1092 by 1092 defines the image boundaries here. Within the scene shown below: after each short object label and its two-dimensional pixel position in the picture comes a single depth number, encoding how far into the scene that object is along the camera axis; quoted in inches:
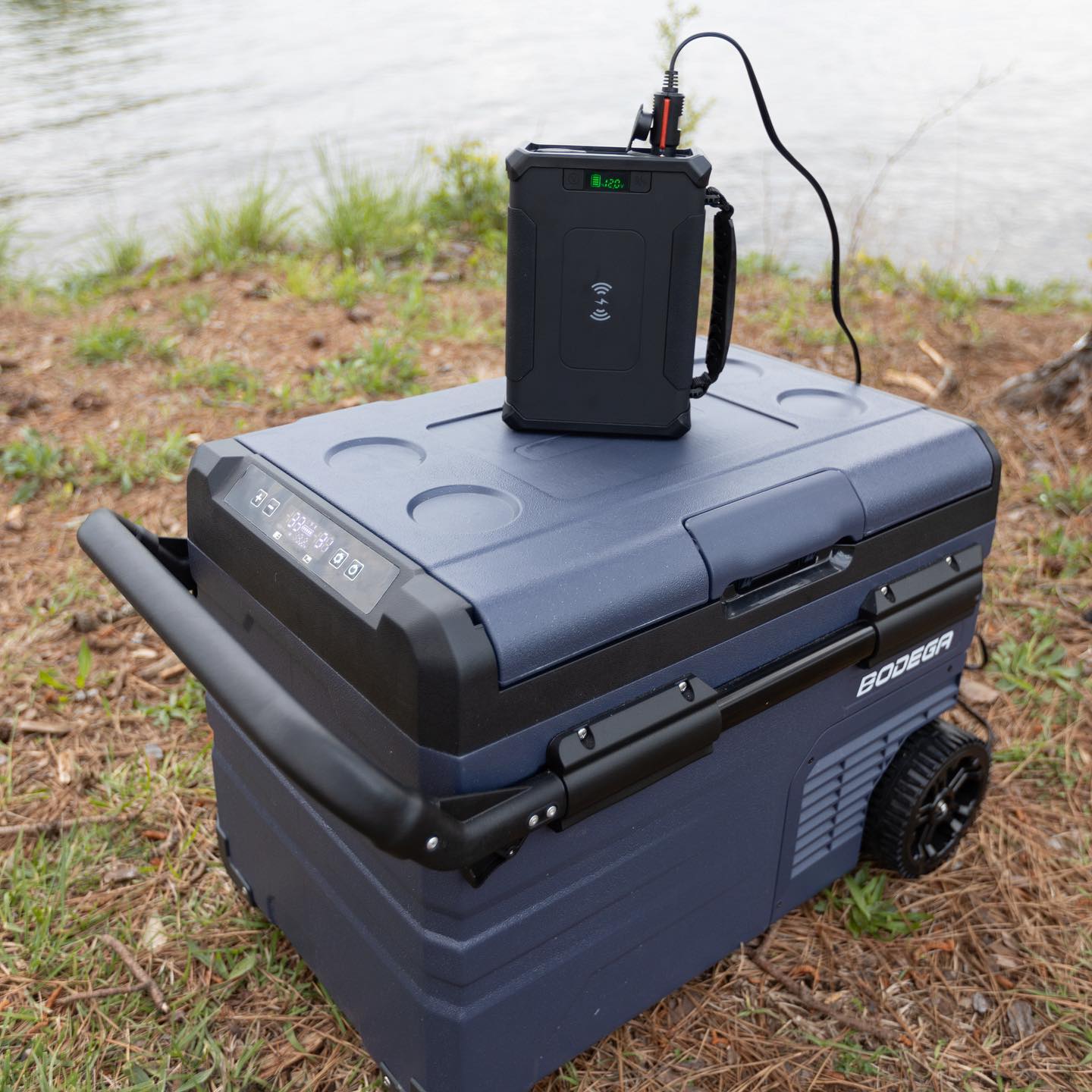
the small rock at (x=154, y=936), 61.9
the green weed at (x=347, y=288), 150.3
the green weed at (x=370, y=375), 123.1
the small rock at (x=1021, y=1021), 57.7
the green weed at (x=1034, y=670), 80.9
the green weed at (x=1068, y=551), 93.0
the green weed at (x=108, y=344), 136.1
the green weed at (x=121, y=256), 183.9
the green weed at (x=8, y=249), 189.2
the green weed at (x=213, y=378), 127.2
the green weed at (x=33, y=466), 106.5
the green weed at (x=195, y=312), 145.5
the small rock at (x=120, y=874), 65.9
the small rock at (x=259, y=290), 156.3
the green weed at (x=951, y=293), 146.3
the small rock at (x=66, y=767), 73.1
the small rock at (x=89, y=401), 122.6
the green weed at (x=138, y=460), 107.3
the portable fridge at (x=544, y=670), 39.3
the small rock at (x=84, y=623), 87.0
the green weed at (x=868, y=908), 63.6
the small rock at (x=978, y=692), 81.0
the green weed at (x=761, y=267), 173.8
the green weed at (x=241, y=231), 174.1
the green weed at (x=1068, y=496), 100.1
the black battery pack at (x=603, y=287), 49.0
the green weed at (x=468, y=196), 194.1
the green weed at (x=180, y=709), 78.5
